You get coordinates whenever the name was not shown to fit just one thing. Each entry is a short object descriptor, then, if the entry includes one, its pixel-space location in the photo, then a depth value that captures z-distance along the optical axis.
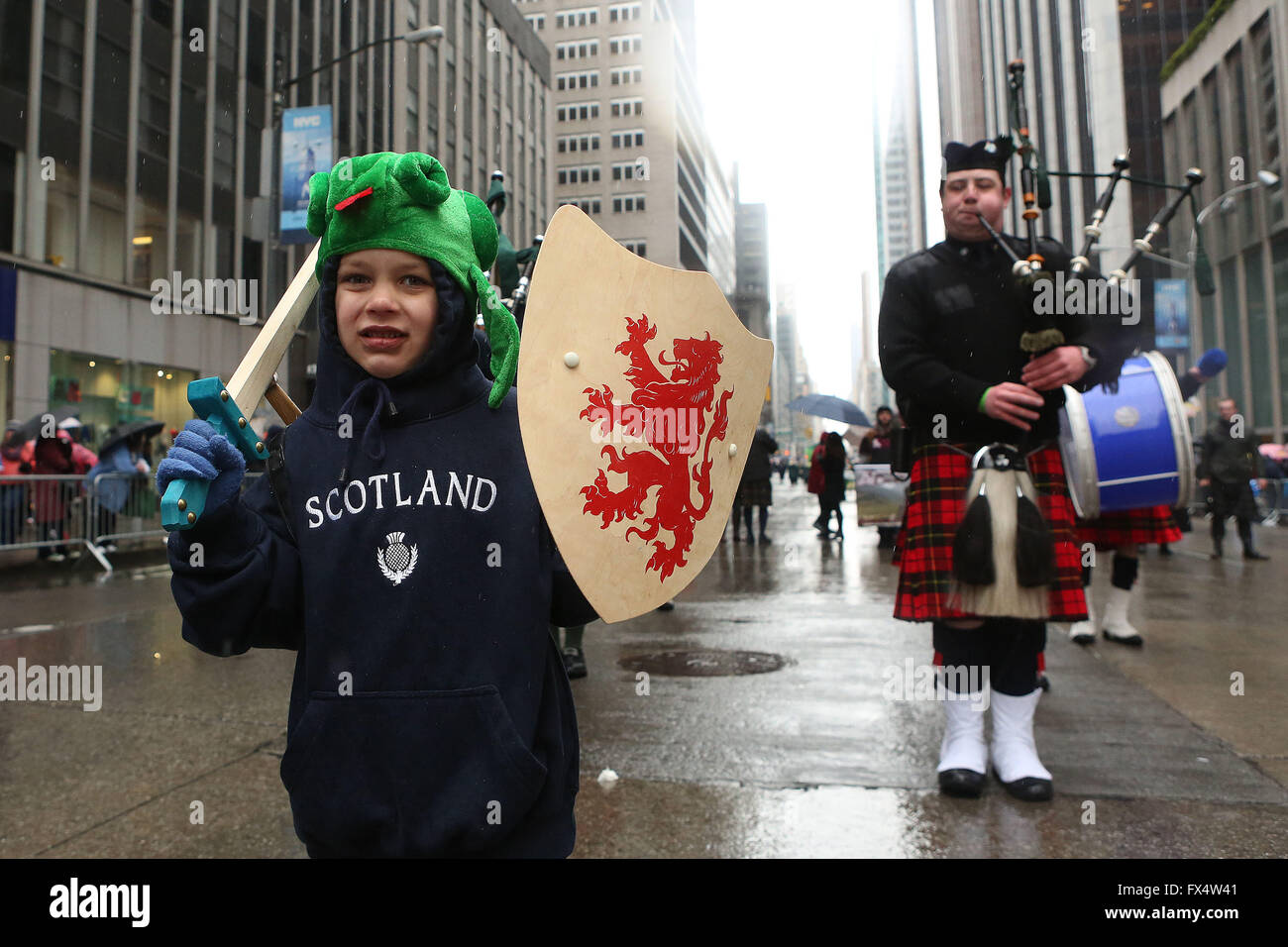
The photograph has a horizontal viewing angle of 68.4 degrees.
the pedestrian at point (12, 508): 9.64
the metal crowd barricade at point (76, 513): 9.78
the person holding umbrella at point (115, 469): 10.76
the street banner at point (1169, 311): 20.89
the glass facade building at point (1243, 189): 22.22
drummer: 4.79
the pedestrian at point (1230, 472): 10.61
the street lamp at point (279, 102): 10.76
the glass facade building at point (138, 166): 17.69
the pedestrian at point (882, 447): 11.60
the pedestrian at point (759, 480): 11.30
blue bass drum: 3.75
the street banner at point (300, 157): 10.61
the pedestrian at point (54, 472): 10.15
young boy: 1.48
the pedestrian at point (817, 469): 13.65
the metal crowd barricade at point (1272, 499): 17.28
